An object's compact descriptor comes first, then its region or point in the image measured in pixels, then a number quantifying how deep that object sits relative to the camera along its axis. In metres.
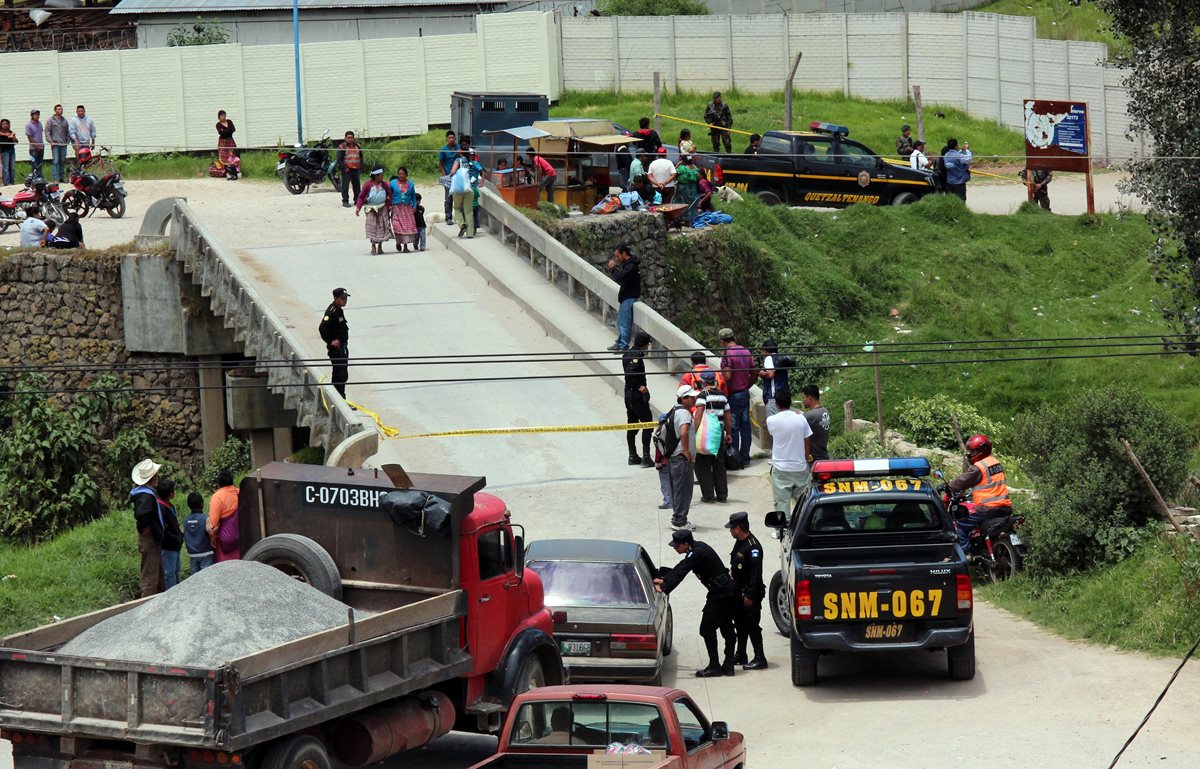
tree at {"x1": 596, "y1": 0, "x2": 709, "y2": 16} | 50.00
